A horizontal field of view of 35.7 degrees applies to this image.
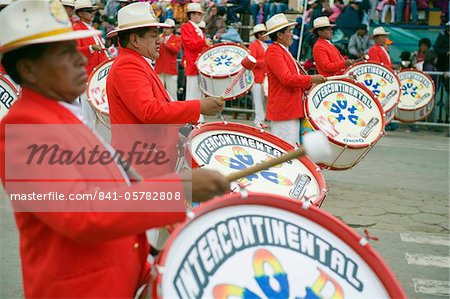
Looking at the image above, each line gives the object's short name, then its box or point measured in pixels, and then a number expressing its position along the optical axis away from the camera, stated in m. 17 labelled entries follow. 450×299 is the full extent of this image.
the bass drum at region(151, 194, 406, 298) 1.99
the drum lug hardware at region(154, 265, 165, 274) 1.88
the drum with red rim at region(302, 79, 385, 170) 6.40
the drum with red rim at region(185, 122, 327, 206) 3.78
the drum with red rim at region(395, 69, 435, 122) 13.06
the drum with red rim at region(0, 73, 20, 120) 6.16
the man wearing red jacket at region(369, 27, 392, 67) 12.62
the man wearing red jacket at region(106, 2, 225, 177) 3.71
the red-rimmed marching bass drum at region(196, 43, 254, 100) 11.61
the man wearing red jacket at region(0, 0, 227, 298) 1.88
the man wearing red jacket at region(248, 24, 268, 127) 11.53
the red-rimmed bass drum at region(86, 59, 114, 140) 8.48
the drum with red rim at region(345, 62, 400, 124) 10.43
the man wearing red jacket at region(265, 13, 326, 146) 6.72
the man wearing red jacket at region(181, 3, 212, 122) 12.12
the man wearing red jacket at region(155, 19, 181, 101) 13.09
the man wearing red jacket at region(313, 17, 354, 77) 8.62
